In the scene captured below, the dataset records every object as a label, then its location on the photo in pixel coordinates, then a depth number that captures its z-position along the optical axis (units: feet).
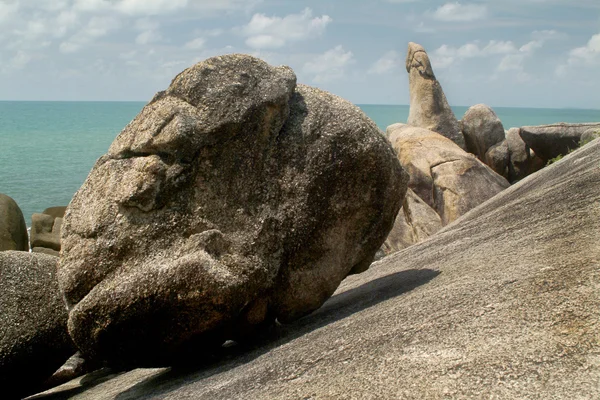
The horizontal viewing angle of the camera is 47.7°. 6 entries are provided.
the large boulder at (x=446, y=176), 49.85
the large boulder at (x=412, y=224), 45.47
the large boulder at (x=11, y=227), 47.21
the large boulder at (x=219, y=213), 18.71
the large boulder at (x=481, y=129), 69.97
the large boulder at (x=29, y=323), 21.98
